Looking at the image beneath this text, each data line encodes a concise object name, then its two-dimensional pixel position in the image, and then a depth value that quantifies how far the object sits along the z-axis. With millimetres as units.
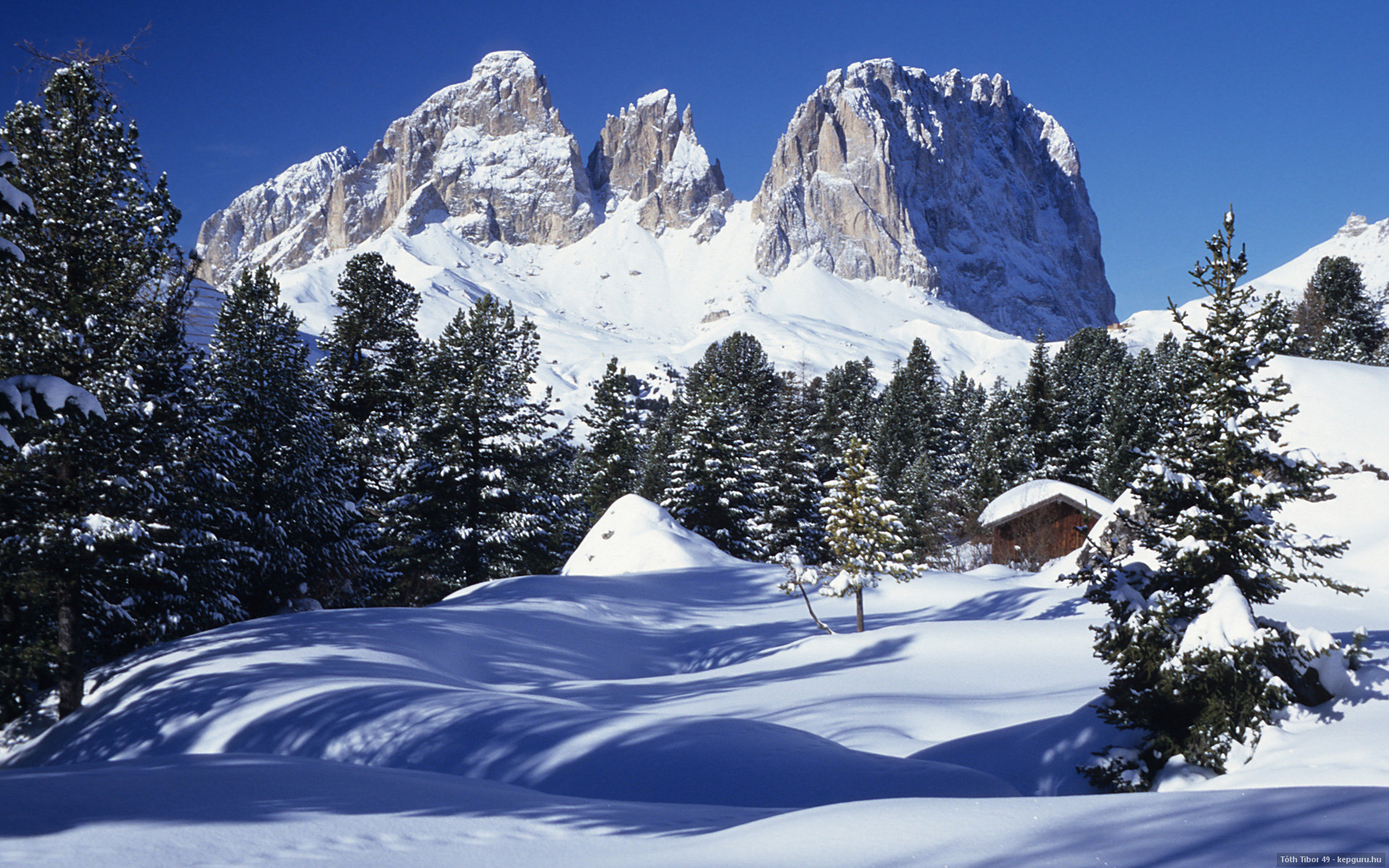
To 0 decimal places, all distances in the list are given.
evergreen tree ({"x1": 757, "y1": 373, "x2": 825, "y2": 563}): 37531
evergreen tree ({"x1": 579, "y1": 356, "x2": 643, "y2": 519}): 44469
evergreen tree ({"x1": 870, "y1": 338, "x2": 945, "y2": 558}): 38375
